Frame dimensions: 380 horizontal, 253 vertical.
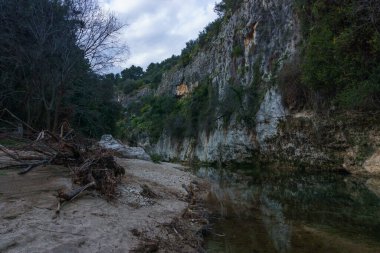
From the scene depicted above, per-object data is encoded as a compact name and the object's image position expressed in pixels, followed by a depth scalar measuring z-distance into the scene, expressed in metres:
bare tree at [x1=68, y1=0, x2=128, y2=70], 18.38
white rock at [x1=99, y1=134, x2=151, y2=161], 20.56
